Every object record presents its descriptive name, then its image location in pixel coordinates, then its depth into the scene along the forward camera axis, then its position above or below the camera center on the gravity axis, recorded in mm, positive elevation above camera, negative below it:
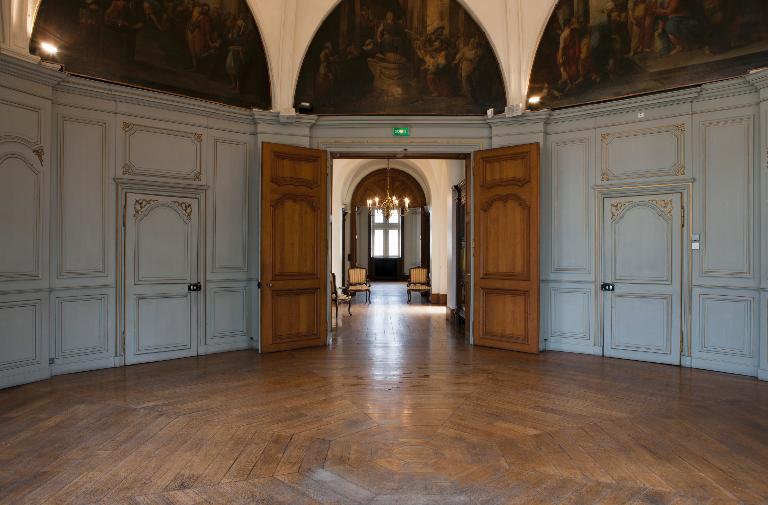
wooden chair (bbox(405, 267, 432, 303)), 15609 -709
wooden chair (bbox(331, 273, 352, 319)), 10677 -963
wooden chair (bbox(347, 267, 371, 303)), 14841 -736
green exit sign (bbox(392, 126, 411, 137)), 8297 +1960
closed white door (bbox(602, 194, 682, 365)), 7004 -314
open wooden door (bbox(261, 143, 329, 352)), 7574 +125
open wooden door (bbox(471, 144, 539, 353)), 7621 +112
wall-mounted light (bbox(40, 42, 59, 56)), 6152 +2455
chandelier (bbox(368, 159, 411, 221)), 18906 +2050
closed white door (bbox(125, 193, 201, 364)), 6926 -294
